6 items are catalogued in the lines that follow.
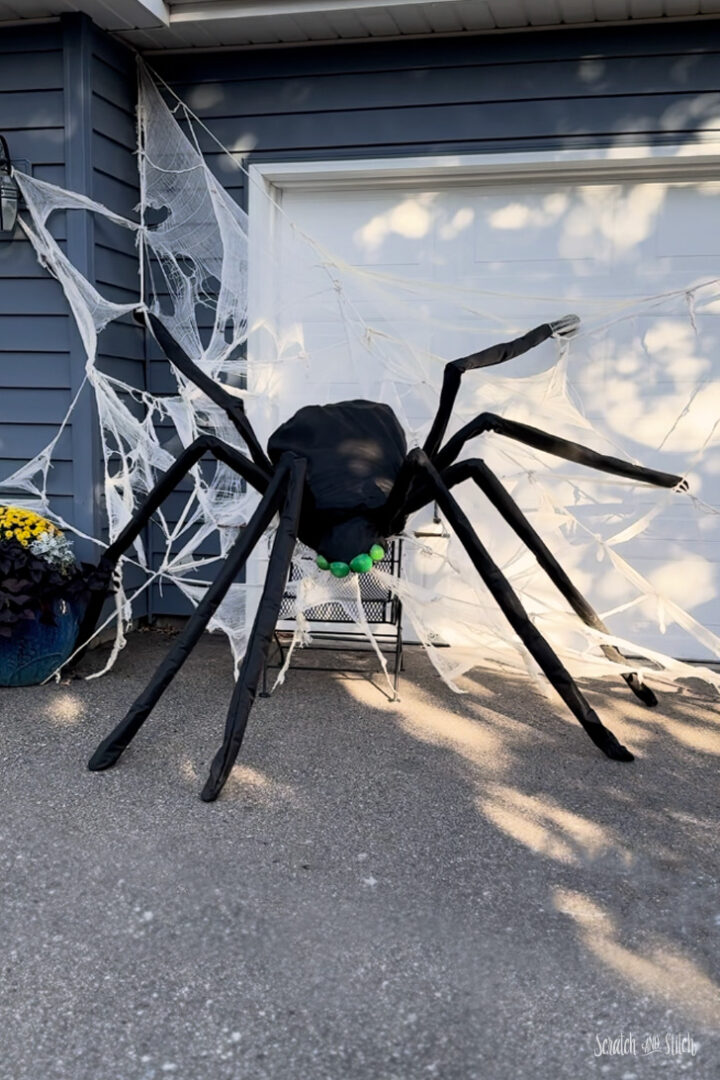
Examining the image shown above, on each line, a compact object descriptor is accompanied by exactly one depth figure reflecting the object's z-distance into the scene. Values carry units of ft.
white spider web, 13.56
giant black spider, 9.76
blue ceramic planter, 12.98
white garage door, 14.20
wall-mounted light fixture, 13.89
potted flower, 12.66
